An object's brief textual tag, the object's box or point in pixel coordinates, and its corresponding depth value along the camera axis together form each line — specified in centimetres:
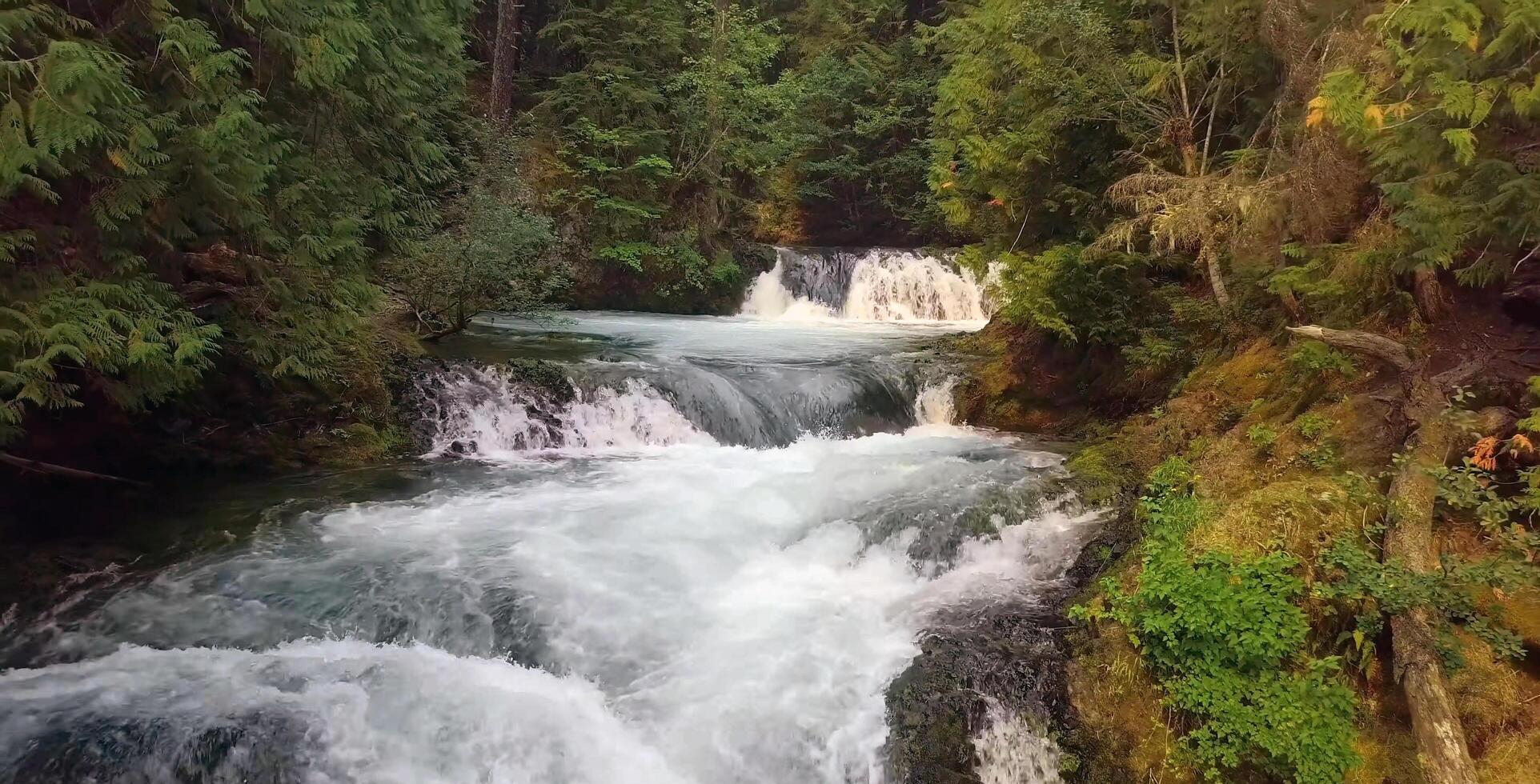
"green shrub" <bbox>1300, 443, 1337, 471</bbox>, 520
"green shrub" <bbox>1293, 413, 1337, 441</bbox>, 557
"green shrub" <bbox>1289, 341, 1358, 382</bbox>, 600
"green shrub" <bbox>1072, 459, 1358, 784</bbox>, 390
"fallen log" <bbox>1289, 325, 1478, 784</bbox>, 348
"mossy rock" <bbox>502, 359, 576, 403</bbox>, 986
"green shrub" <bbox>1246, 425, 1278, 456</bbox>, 580
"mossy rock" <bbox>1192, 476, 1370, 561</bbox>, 459
